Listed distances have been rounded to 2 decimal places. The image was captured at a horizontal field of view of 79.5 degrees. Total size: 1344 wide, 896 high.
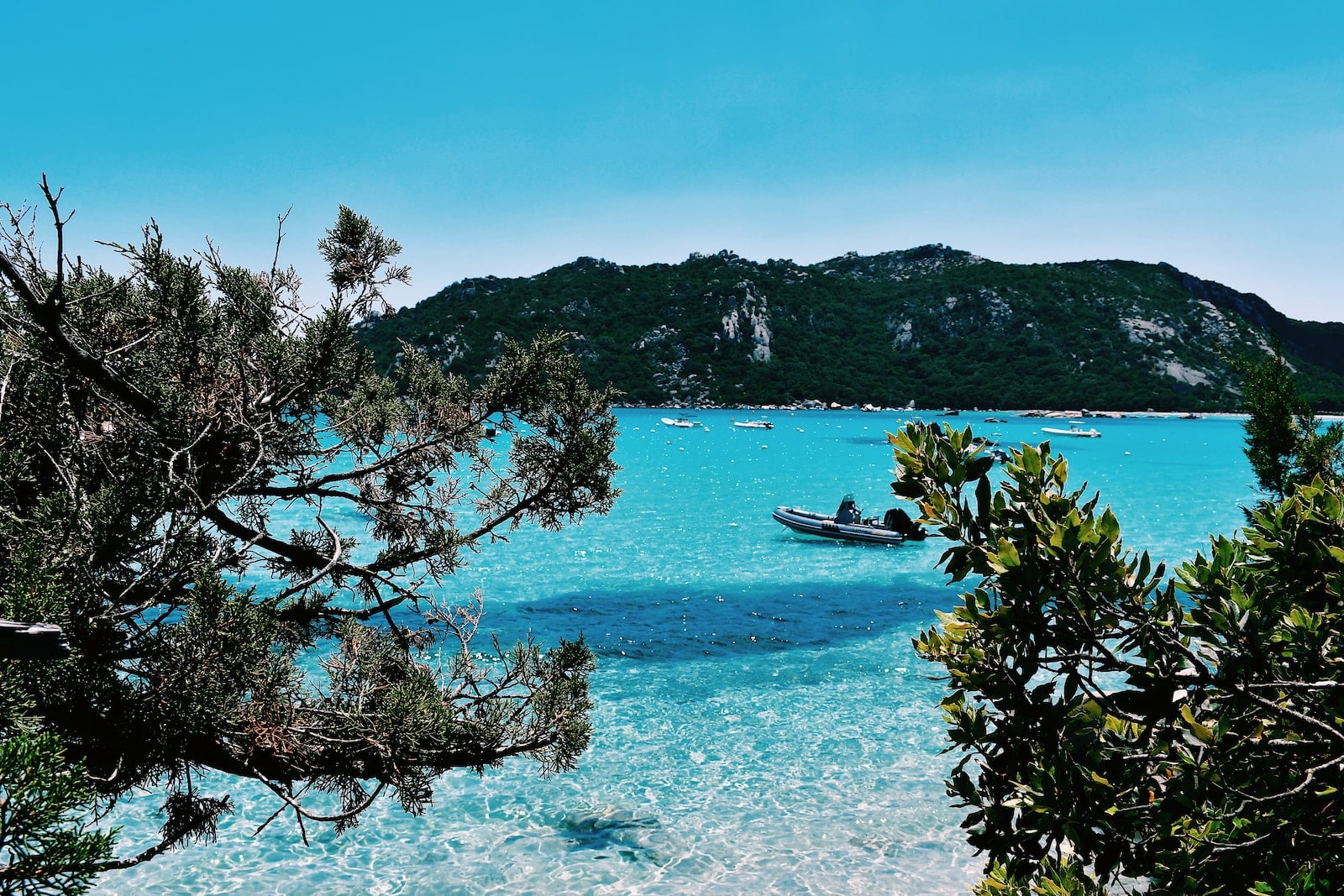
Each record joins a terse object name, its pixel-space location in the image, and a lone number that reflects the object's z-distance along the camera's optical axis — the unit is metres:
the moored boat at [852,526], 33.00
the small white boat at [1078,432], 114.81
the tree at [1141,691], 2.60
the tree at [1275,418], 16.77
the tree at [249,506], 4.72
